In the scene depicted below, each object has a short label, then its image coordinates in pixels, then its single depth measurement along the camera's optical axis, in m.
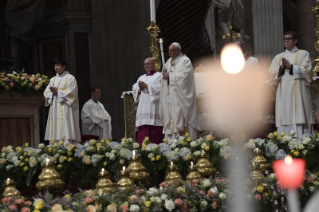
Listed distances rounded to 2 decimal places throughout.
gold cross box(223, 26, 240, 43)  14.05
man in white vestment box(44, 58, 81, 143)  15.06
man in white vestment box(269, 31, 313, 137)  12.81
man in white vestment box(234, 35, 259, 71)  24.45
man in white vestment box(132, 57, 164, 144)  14.81
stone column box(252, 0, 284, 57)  24.89
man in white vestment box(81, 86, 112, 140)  19.00
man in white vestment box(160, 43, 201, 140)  13.19
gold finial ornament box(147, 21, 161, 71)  13.18
